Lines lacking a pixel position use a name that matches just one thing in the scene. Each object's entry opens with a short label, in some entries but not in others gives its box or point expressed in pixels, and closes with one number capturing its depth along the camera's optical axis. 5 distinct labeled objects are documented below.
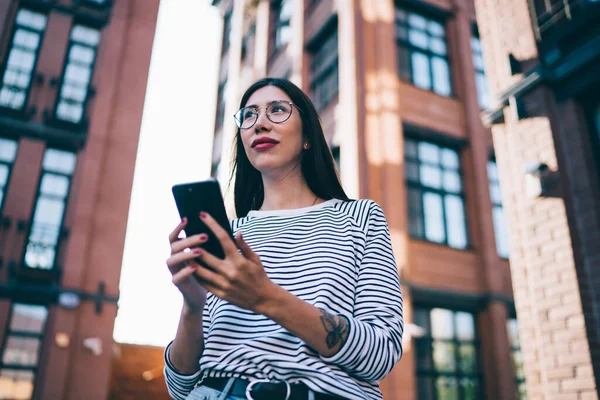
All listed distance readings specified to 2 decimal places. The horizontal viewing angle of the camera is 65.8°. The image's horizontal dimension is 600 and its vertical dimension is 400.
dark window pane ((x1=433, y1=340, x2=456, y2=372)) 10.13
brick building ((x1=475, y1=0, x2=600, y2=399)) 4.53
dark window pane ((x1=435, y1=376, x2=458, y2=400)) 9.84
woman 1.12
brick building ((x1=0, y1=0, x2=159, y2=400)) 10.70
